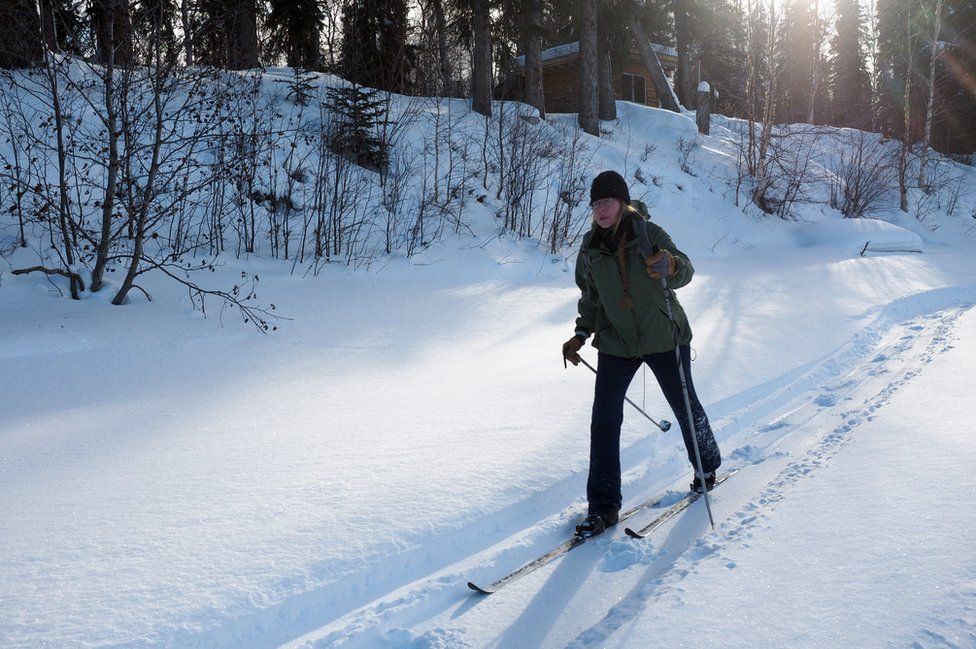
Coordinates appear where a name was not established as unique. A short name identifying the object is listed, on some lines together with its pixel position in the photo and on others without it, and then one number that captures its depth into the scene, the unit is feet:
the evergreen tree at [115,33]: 23.70
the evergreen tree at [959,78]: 108.27
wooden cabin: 101.19
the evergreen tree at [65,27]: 24.32
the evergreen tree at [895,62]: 97.13
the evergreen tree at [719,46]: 101.04
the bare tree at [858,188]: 69.41
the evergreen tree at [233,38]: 25.50
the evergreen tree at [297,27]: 65.98
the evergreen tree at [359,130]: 41.04
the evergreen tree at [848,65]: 144.87
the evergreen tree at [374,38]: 39.24
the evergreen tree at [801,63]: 142.10
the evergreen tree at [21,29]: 27.17
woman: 11.18
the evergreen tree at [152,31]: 24.34
